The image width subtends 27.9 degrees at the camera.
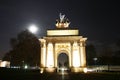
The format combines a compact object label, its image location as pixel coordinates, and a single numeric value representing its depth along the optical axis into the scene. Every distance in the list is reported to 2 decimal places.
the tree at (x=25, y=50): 65.06
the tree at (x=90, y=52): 89.48
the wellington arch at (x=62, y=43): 57.16
